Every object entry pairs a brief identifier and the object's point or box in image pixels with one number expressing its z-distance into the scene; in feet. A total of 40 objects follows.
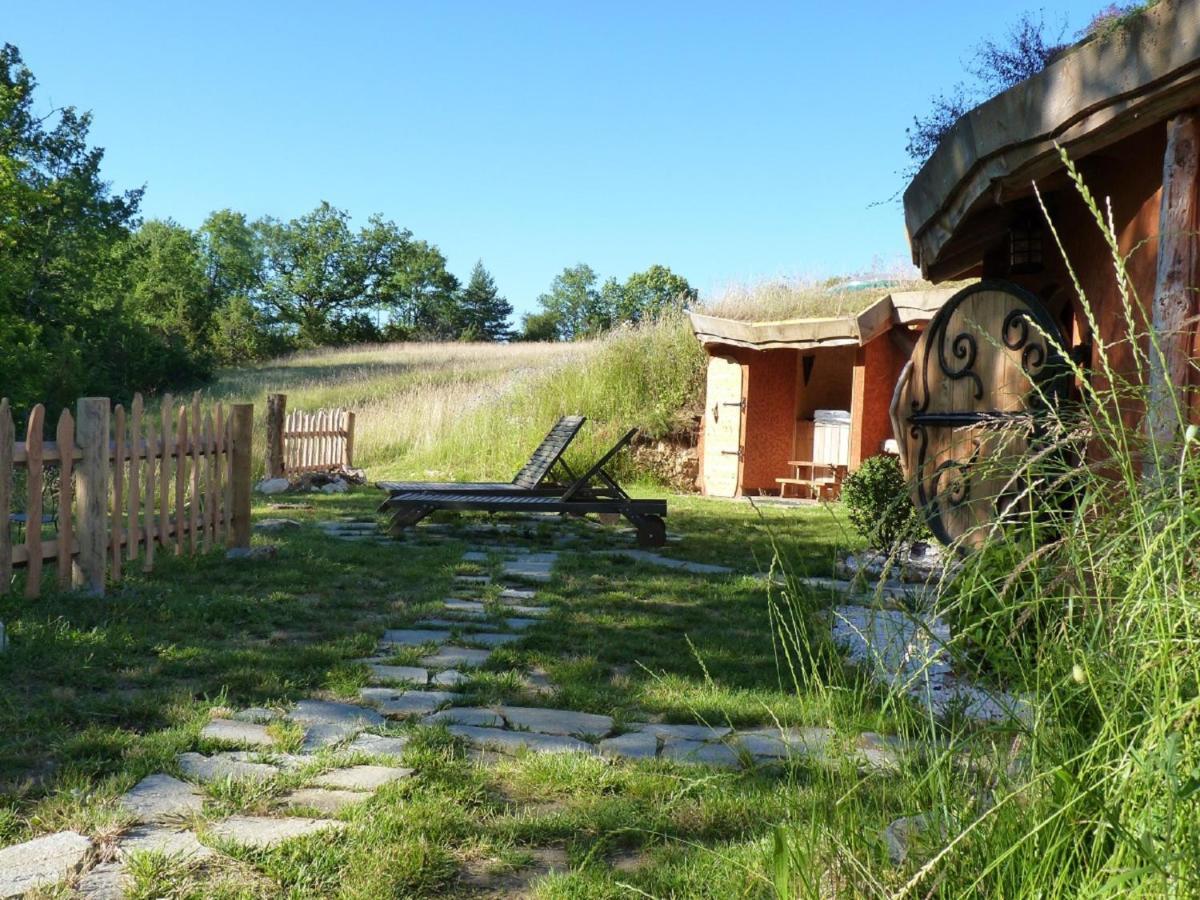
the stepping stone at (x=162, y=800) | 8.97
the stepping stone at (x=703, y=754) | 10.75
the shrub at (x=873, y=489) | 24.47
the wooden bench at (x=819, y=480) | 44.75
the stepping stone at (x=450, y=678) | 13.91
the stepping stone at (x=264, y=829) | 8.44
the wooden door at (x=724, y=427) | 47.06
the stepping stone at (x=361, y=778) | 9.82
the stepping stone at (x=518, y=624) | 17.79
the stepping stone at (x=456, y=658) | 15.03
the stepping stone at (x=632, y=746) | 11.04
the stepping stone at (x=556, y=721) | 11.94
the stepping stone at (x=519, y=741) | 11.14
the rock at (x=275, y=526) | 30.01
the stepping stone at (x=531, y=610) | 19.20
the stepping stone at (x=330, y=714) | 11.97
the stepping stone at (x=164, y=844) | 8.13
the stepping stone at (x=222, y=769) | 9.86
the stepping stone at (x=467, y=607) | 19.03
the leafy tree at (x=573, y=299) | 303.89
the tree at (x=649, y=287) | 267.18
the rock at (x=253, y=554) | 24.06
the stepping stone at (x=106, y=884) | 7.48
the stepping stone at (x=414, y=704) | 12.49
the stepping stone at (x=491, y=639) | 16.56
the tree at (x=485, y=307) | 239.09
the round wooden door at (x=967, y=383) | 14.46
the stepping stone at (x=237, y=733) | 11.00
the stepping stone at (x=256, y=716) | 11.84
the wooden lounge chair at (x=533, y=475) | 31.86
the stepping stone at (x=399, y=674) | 14.03
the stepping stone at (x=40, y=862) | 7.52
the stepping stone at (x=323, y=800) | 9.27
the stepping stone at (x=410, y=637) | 16.42
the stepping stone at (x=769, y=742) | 11.12
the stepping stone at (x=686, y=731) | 11.77
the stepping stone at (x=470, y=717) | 12.09
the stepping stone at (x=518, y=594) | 20.74
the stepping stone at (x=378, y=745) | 10.85
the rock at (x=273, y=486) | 44.60
